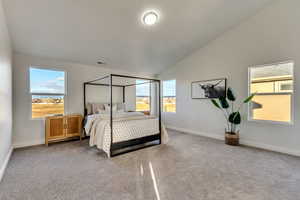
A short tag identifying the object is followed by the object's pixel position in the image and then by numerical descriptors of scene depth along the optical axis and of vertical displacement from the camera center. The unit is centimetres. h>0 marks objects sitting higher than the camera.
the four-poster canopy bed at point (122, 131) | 306 -78
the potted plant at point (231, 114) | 372 -41
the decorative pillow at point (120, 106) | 508 -28
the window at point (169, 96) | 581 +13
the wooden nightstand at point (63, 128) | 370 -82
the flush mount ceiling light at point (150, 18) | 303 +185
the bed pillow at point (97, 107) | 448 -28
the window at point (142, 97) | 601 +9
